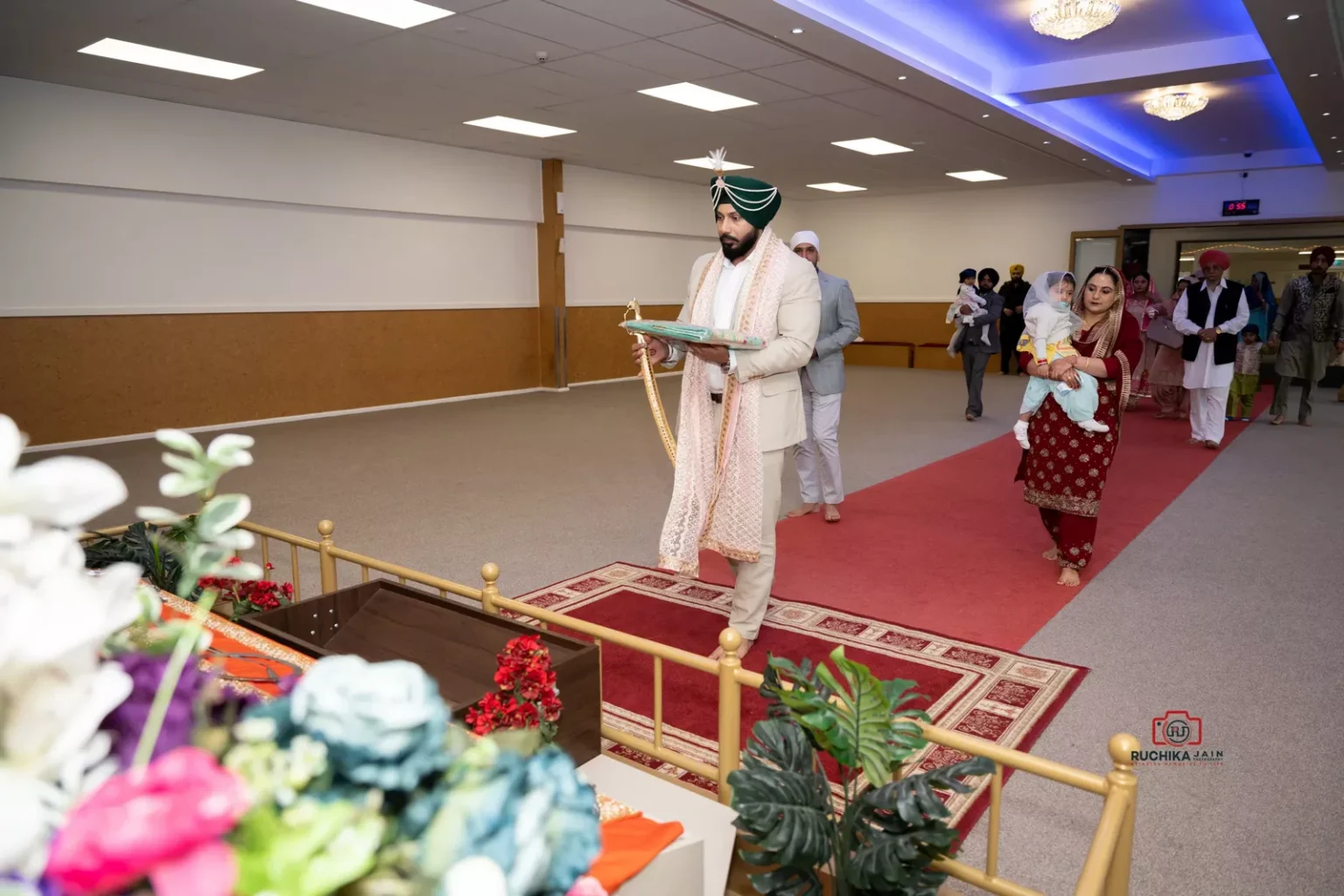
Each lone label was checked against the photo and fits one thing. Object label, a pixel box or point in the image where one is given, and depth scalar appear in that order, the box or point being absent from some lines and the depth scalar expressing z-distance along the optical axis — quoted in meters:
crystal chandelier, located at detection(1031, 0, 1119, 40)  5.88
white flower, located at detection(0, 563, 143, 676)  0.47
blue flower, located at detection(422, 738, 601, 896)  0.55
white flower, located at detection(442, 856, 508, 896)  0.52
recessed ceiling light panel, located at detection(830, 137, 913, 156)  10.27
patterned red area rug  2.76
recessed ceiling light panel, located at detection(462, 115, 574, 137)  8.99
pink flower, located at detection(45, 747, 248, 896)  0.44
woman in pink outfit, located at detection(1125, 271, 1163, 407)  7.75
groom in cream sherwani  3.09
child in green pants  8.84
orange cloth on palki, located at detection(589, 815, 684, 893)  1.05
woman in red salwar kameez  3.89
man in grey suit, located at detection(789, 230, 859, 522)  5.07
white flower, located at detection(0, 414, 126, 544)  0.51
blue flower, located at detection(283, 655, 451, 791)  0.54
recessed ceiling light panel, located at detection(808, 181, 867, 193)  14.35
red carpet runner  3.83
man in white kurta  7.35
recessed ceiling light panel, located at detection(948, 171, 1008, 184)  12.87
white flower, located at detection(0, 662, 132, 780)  0.48
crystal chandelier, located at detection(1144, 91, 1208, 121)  8.66
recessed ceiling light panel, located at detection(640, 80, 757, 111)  7.69
